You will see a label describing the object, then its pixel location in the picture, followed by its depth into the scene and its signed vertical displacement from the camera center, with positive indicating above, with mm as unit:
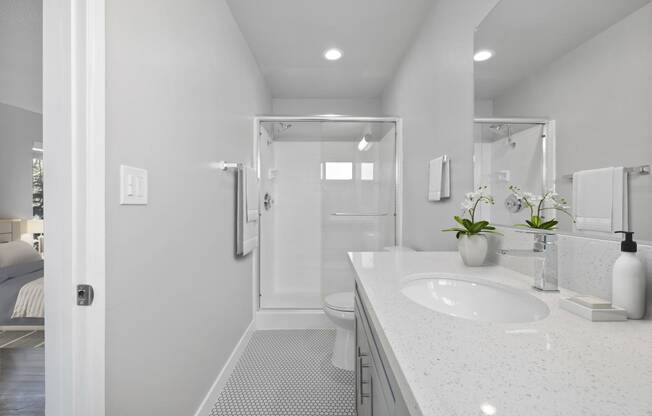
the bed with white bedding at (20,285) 1002 -255
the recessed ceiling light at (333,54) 2689 +1350
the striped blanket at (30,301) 1030 -314
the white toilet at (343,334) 2053 -858
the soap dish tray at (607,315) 674 -235
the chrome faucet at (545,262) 920 -166
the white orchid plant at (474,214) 1305 -35
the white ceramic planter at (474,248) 1268 -172
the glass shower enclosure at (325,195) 2965 +114
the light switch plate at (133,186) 956 +69
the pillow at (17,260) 985 -171
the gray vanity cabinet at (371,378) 652 -464
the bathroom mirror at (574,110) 738 +288
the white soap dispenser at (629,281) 675 -165
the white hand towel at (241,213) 2148 -43
